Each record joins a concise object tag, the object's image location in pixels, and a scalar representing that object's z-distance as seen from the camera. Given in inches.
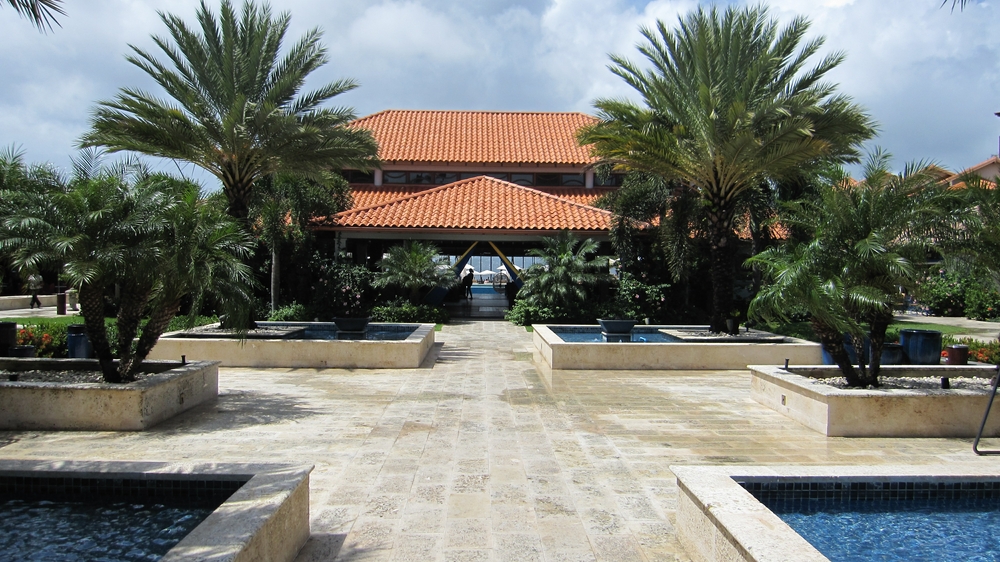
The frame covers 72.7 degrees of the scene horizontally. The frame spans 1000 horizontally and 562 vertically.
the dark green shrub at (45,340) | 545.0
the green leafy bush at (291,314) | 749.9
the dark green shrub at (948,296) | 1071.6
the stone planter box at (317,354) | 490.6
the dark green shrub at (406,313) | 791.1
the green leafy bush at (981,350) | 503.8
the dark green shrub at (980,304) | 983.6
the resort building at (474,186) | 847.7
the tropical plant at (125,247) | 299.9
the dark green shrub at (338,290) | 795.4
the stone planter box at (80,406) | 295.9
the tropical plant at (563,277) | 764.6
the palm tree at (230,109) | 582.6
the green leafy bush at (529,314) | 781.9
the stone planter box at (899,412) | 298.7
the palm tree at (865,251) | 306.7
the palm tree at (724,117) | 538.0
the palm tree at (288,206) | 743.1
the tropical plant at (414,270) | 797.2
